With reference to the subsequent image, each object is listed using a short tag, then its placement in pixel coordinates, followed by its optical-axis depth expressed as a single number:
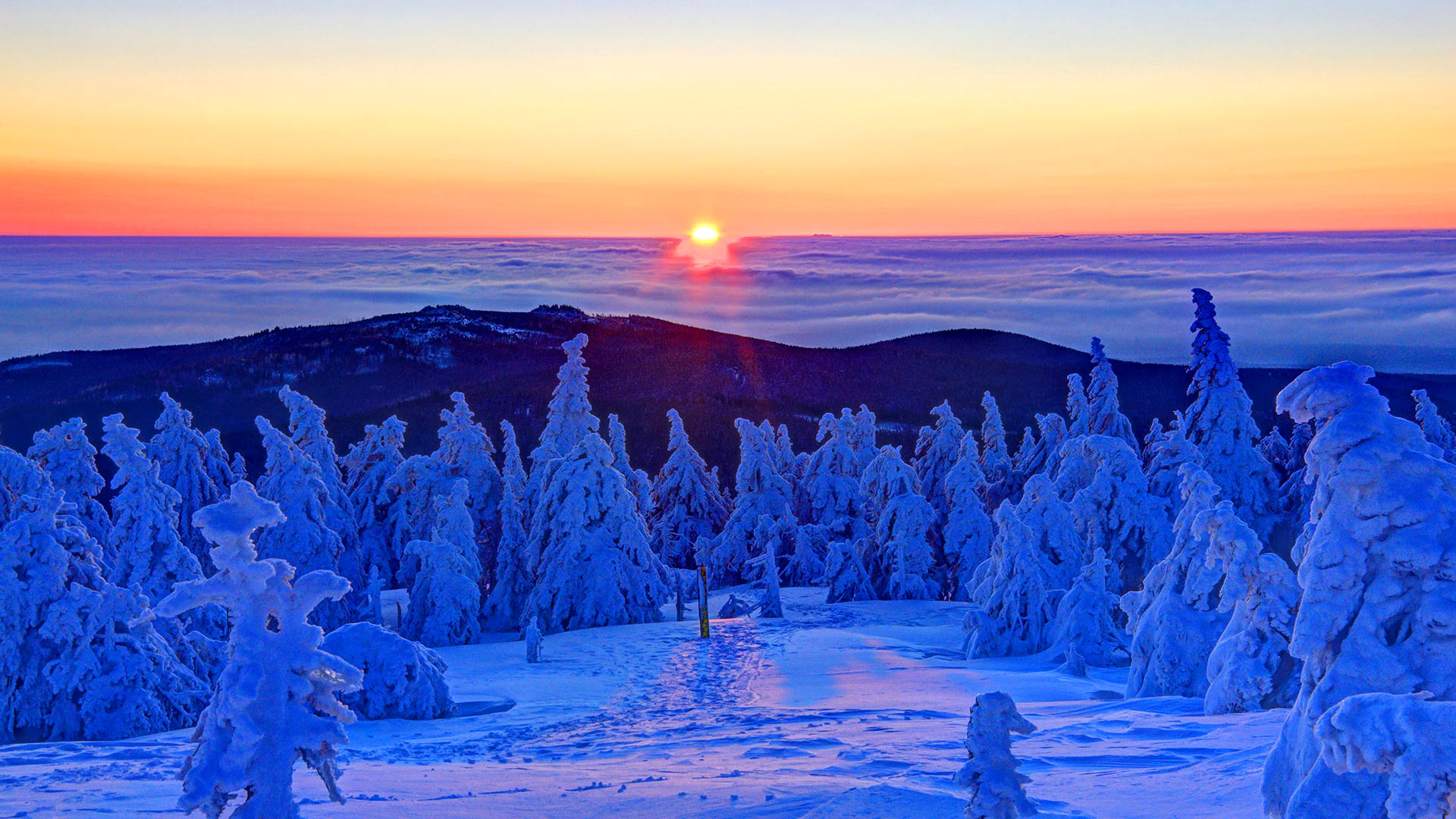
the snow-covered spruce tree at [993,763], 8.80
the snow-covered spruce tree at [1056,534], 29.62
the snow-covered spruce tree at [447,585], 33.06
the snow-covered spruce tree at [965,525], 39.53
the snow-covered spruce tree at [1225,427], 35.72
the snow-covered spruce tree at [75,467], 30.16
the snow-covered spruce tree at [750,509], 45.94
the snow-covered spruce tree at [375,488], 40.06
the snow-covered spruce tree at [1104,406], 41.94
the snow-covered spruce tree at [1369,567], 9.12
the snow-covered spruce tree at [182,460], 36.31
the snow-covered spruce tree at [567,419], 37.22
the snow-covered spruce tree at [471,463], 38.62
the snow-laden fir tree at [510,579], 37.38
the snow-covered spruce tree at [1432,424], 35.75
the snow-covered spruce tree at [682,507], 49.03
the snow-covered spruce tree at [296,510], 33.59
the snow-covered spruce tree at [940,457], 44.84
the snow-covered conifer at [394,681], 19.31
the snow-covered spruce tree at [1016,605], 27.27
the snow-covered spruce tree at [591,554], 34.44
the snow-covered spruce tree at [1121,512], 31.52
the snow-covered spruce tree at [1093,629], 25.11
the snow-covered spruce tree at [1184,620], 19.28
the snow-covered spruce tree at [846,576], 38.75
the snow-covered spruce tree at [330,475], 37.12
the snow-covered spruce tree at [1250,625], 15.40
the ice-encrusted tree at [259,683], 8.51
